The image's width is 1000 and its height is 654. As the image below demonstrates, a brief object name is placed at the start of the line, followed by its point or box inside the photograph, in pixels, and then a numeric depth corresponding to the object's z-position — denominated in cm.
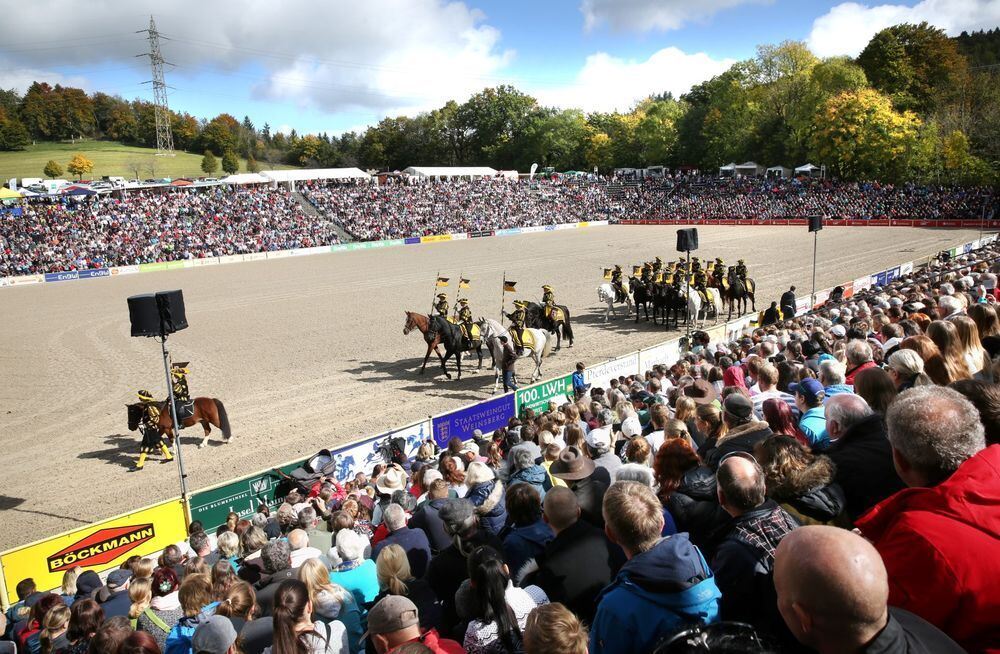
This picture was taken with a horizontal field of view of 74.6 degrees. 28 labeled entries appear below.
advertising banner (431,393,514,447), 1105
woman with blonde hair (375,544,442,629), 373
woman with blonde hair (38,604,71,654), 474
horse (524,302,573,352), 1778
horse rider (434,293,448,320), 1696
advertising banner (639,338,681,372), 1407
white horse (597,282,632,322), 2183
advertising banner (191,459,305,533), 880
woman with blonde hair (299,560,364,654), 385
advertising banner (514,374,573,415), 1212
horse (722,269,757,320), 2072
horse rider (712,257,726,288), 2116
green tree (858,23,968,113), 6200
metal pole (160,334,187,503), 975
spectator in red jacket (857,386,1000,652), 207
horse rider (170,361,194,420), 1246
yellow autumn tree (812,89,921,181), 5353
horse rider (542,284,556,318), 1775
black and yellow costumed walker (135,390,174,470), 1212
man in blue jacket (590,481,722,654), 263
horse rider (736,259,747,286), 2127
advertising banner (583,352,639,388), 1291
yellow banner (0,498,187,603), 759
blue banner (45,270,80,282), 3931
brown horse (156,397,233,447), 1242
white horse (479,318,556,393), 1505
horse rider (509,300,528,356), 1516
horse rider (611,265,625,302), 2184
